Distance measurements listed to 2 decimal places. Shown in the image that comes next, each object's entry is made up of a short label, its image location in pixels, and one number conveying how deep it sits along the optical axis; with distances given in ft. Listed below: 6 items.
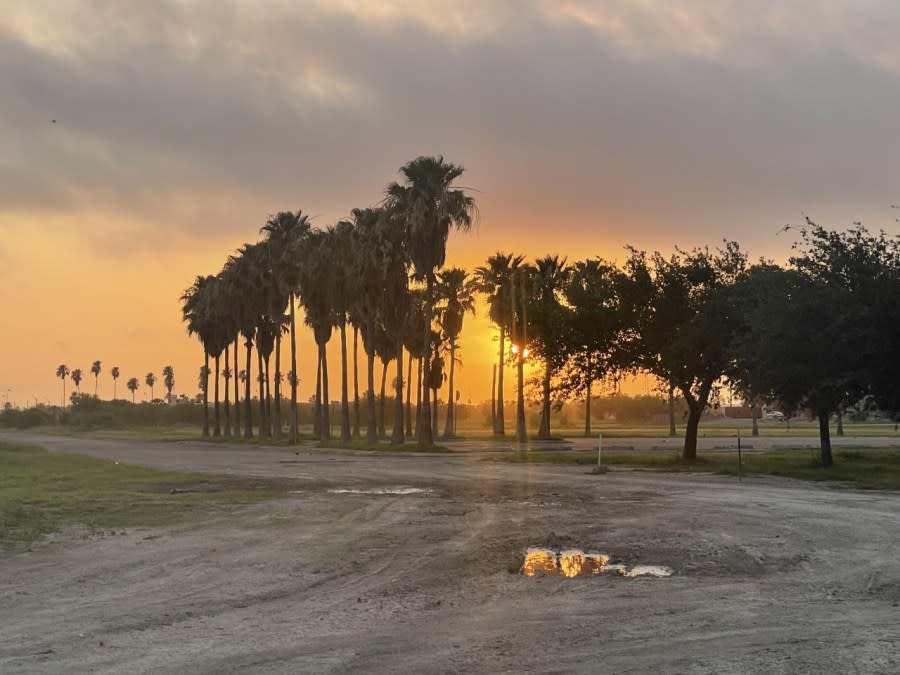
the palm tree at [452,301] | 285.68
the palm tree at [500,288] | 254.06
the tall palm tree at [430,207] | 186.39
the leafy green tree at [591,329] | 138.41
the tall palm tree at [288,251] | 246.68
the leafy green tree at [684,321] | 128.36
